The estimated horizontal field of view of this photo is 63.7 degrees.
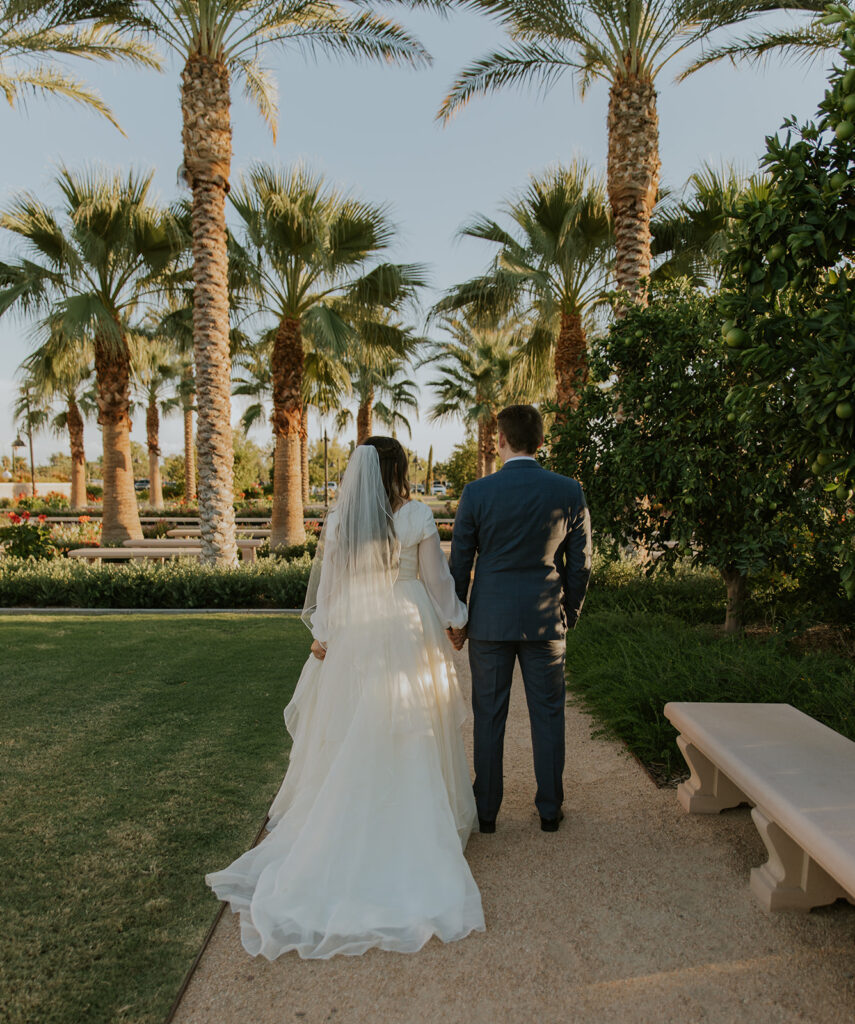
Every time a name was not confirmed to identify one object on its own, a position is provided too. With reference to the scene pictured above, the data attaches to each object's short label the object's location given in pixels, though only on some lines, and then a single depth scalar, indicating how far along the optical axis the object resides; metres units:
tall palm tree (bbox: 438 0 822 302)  9.15
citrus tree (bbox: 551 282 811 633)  5.27
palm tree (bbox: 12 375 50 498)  37.31
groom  3.16
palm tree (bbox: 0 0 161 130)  10.24
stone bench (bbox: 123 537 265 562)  12.17
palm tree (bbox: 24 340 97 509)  14.18
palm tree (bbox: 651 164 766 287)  11.22
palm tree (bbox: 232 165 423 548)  12.19
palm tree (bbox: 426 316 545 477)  28.38
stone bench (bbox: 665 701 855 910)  2.23
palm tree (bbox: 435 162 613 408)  12.48
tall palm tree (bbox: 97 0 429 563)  9.95
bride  2.48
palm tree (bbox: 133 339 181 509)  26.73
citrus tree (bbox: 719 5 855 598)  2.12
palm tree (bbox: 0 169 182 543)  13.02
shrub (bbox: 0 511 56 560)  11.32
